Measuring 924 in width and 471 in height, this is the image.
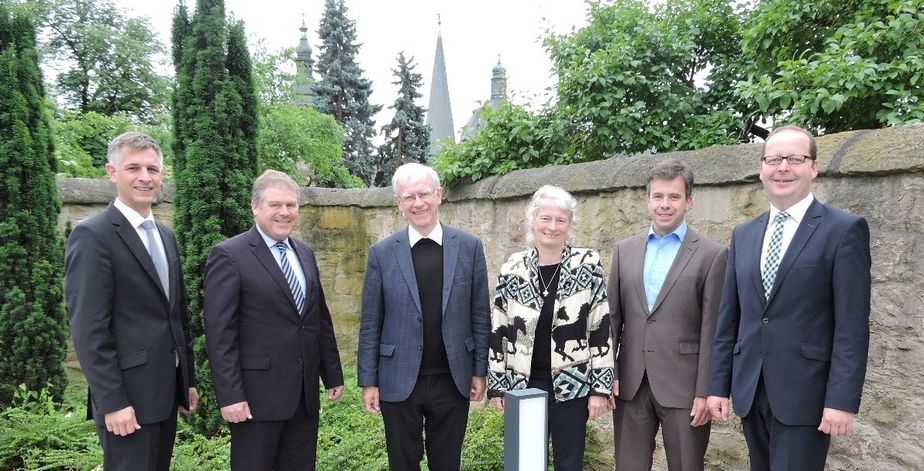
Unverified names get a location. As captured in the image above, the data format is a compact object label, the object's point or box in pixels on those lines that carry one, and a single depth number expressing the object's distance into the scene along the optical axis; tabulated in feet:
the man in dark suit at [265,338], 7.69
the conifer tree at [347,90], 60.54
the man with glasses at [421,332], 8.25
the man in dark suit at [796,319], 6.20
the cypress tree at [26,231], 13.35
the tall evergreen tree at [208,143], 12.72
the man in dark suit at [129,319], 6.81
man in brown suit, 7.61
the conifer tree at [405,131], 60.80
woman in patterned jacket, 7.74
